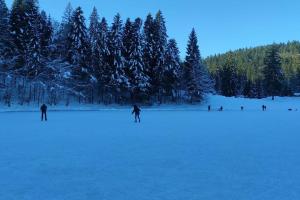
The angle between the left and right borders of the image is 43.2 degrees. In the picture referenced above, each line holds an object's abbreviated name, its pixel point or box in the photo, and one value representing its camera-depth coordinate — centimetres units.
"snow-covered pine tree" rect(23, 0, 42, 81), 5228
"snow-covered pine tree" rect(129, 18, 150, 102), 5606
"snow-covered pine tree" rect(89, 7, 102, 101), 5728
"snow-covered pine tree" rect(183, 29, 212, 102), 6199
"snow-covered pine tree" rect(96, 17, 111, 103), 5706
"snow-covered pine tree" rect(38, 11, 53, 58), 5675
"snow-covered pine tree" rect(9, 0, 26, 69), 5381
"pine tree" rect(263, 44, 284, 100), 9062
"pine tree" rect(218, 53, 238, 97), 9975
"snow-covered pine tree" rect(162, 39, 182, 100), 6059
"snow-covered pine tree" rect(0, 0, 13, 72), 4997
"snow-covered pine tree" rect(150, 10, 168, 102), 5912
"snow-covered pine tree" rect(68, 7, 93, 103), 5547
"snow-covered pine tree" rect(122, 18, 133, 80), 5762
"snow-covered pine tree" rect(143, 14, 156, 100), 5906
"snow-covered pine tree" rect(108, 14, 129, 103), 5562
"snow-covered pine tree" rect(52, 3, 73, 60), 5769
